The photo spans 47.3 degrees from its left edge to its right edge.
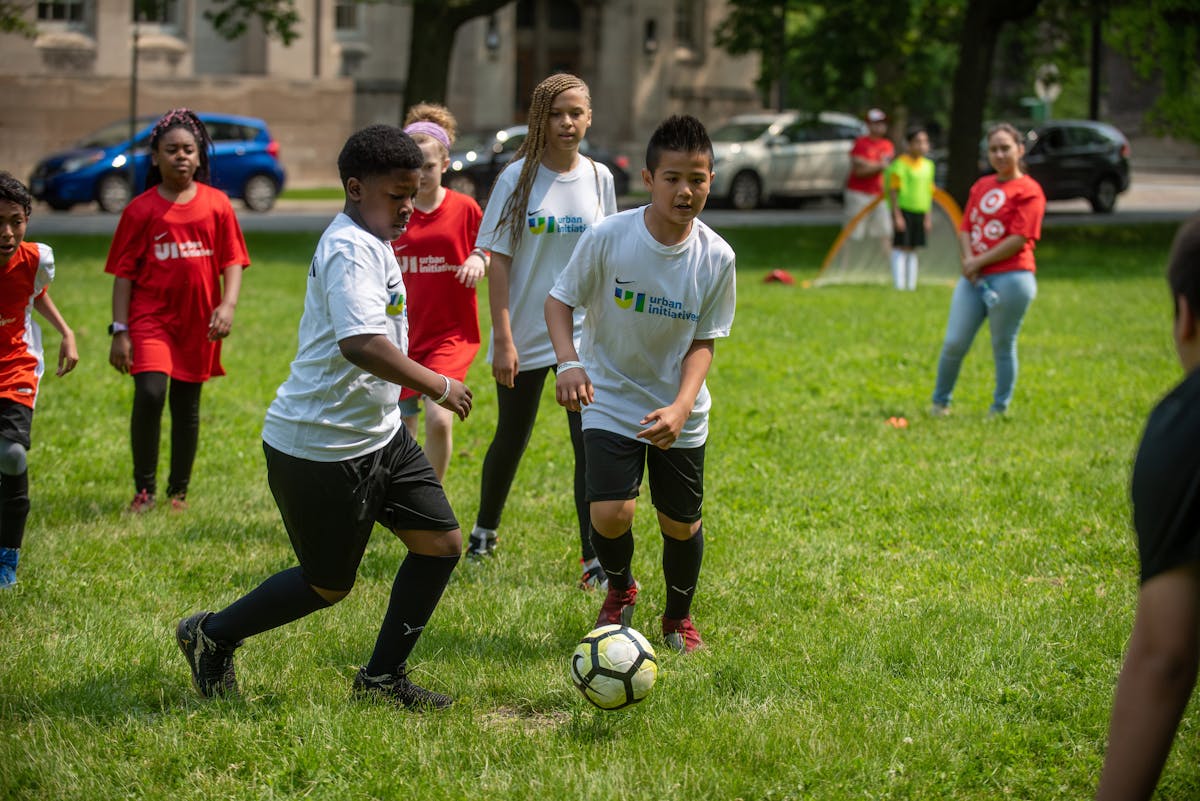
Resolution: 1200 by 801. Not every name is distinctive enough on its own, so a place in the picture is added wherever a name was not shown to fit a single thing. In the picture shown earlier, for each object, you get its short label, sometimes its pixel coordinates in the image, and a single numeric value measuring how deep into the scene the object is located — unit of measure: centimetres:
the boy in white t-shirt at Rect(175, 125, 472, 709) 415
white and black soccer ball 435
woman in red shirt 920
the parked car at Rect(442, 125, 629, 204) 2738
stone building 3450
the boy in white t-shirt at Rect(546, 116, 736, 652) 478
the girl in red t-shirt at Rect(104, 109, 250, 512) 687
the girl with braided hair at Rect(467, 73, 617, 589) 576
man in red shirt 1862
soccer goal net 1777
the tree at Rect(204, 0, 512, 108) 2178
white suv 3028
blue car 2639
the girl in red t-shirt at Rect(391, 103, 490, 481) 629
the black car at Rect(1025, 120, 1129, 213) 3058
